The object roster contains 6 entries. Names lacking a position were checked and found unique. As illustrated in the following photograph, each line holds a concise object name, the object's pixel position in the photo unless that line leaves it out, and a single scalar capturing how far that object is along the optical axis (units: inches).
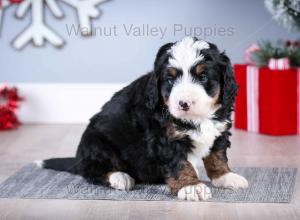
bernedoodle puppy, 112.9
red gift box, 185.6
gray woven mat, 118.2
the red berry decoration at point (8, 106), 207.0
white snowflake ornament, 207.2
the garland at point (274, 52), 187.3
